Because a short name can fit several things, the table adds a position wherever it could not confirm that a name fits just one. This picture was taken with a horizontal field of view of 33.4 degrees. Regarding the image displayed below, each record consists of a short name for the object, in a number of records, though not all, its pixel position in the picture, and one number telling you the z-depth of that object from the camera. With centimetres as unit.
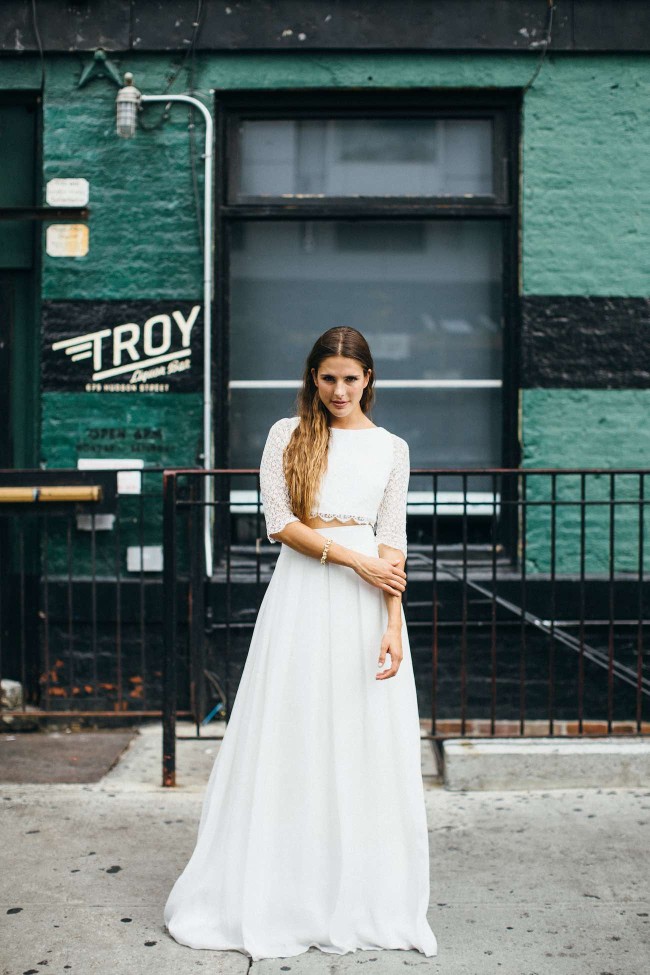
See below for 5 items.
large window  693
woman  361
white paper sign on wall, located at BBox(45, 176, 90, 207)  681
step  543
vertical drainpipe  673
